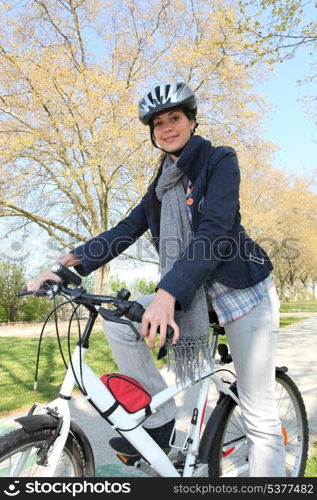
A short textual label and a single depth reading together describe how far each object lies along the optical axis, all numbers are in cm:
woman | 191
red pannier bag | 193
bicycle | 164
